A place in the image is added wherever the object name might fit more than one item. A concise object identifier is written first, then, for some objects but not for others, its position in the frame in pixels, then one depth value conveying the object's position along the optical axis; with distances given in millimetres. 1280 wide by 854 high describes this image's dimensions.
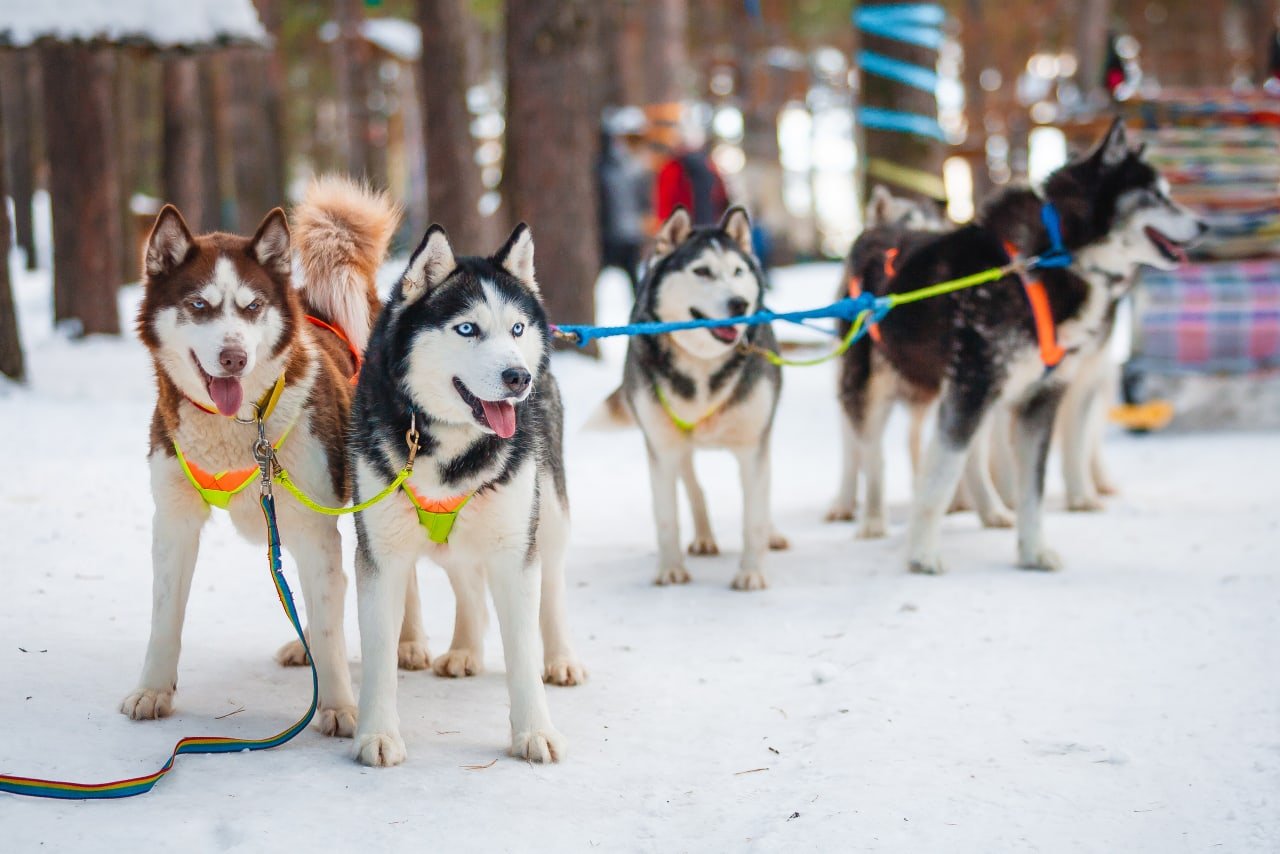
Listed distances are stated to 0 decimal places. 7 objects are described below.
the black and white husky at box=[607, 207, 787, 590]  4562
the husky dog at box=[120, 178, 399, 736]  2838
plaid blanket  7703
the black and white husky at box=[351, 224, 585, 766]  2770
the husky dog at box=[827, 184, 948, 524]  5426
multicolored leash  2492
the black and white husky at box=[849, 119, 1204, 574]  4773
